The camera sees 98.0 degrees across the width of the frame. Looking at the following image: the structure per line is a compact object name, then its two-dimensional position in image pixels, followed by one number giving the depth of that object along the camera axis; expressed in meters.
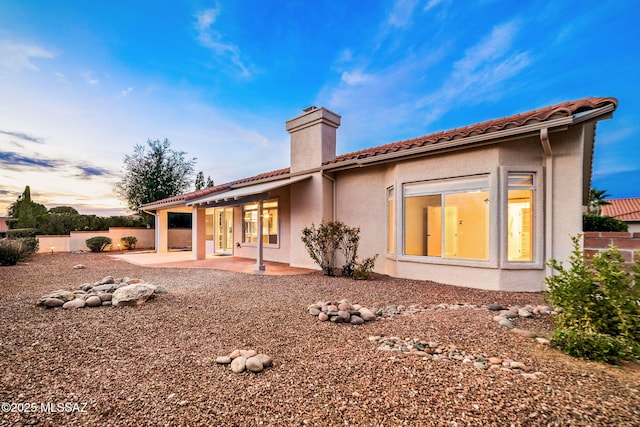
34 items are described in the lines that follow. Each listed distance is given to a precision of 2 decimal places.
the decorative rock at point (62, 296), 6.88
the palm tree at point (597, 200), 36.69
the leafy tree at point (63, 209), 34.86
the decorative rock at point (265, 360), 3.91
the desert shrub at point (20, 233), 20.23
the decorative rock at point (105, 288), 7.98
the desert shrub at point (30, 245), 16.62
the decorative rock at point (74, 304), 6.68
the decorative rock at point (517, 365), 3.66
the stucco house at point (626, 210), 36.56
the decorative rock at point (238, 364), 3.79
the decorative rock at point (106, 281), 8.96
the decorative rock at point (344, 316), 5.95
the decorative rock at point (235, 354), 4.13
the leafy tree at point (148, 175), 29.02
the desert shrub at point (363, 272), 10.68
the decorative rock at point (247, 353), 4.08
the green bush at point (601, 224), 15.53
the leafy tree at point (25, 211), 24.34
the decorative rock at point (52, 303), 6.71
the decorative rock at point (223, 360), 4.05
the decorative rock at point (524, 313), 6.07
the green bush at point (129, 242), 24.48
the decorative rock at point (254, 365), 3.78
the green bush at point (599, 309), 3.83
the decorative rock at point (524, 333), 4.88
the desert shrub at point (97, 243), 22.08
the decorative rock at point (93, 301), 6.90
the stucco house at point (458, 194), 8.19
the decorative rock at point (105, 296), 7.23
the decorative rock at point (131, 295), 7.02
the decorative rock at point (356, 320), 5.91
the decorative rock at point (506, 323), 5.41
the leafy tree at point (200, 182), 41.06
